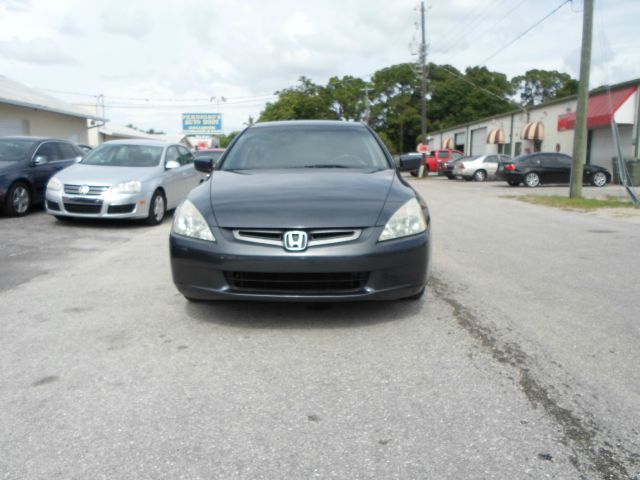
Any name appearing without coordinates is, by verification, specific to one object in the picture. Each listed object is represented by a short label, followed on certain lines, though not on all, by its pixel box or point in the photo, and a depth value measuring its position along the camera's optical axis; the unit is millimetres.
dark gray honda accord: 3670
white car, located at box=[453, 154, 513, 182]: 29328
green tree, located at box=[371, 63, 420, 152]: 68250
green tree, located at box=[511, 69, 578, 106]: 80875
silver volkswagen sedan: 9219
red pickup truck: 36094
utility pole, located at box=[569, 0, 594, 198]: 15531
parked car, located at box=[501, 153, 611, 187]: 22828
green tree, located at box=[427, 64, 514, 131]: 66312
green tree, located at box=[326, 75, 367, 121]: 67250
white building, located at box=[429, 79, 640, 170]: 25406
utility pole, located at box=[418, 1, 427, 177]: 38219
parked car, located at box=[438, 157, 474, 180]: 31019
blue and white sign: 66375
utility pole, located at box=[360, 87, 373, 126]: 66750
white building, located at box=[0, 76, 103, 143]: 21766
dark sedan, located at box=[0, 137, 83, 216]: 10281
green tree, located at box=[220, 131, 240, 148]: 119988
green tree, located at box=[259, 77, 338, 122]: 58969
